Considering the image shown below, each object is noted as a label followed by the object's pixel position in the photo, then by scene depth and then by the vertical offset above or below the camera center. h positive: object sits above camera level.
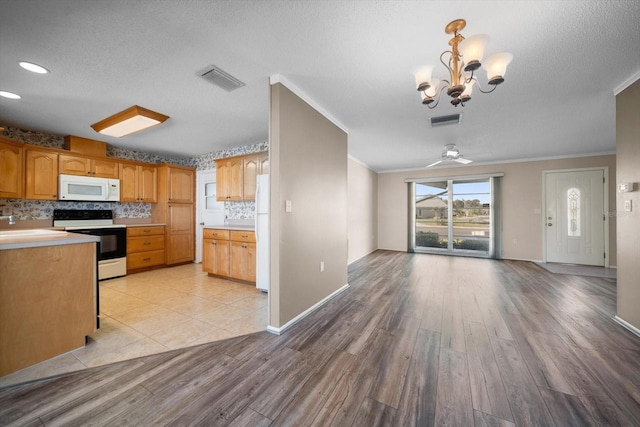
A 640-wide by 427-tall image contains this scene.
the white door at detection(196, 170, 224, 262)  5.52 +0.24
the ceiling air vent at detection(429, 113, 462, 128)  3.22 +1.33
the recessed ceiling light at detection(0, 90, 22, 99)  2.57 +1.34
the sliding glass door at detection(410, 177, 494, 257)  6.27 -0.08
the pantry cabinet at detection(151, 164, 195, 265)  5.08 +0.09
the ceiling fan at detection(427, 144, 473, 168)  4.24 +1.11
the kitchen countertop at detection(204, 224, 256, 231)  3.89 -0.24
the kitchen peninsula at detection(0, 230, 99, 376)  1.72 -0.67
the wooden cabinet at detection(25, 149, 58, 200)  3.58 +0.61
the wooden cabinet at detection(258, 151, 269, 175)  4.17 +0.94
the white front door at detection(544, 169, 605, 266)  5.18 -0.07
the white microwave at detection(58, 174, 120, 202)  3.88 +0.45
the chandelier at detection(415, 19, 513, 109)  1.48 +1.04
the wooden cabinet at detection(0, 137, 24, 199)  3.32 +0.66
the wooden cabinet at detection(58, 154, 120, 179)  3.91 +0.85
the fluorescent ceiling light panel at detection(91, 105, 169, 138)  3.03 +1.28
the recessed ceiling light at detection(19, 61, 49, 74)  2.07 +1.33
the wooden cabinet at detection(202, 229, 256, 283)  3.85 -0.69
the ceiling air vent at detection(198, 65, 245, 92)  2.18 +1.33
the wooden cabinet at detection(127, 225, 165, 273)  4.52 -0.68
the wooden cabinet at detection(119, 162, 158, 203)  4.66 +0.66
